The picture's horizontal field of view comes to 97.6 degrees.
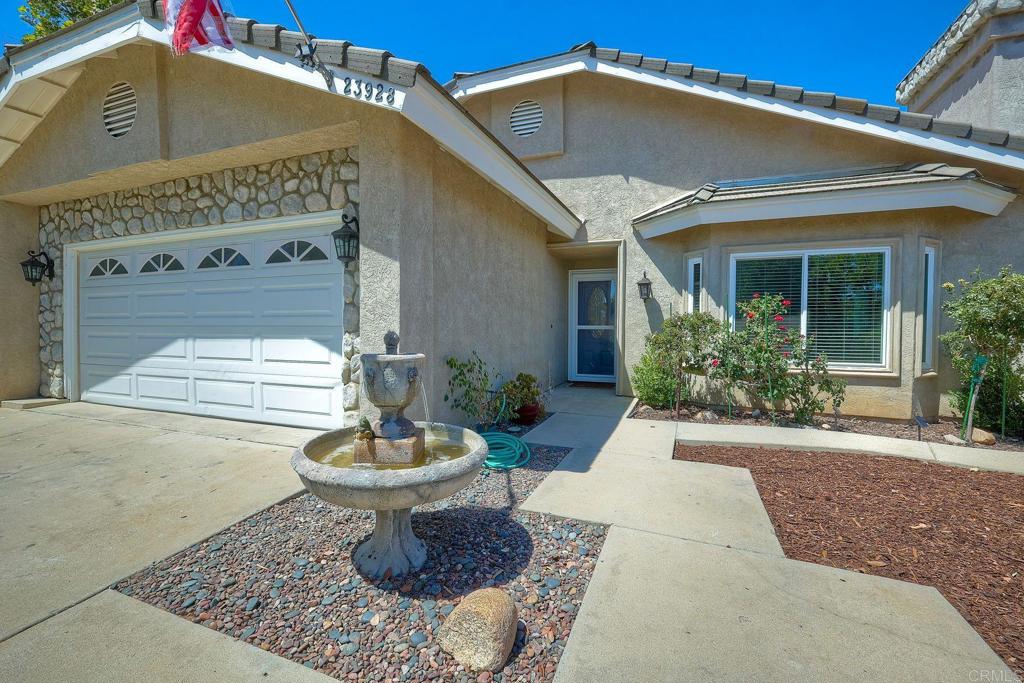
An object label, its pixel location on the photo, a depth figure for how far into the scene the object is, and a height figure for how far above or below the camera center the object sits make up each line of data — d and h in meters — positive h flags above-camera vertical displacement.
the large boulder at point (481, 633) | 2.00 -1.39
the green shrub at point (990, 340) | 5.21 -0.01
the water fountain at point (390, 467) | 2.33 -0.80
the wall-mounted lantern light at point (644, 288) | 8.23 +0.83
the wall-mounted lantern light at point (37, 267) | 7.07 +0.88
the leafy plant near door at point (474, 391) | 5.51 -0.78
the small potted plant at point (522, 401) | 6.41 -1.02
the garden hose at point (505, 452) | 4.64 -1.31
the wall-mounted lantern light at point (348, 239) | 4.61 +0.92
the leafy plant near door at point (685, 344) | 6.91 -0.16
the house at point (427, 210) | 4.64 +1.71
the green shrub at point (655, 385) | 7.35 -0.85
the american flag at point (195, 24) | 3.84 +2.62
